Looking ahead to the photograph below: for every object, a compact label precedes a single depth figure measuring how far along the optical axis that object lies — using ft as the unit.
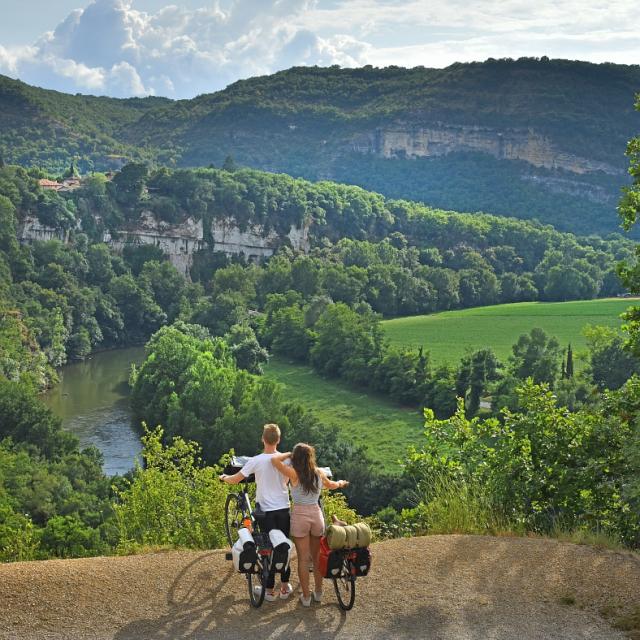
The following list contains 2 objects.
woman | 37.11
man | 37.99
